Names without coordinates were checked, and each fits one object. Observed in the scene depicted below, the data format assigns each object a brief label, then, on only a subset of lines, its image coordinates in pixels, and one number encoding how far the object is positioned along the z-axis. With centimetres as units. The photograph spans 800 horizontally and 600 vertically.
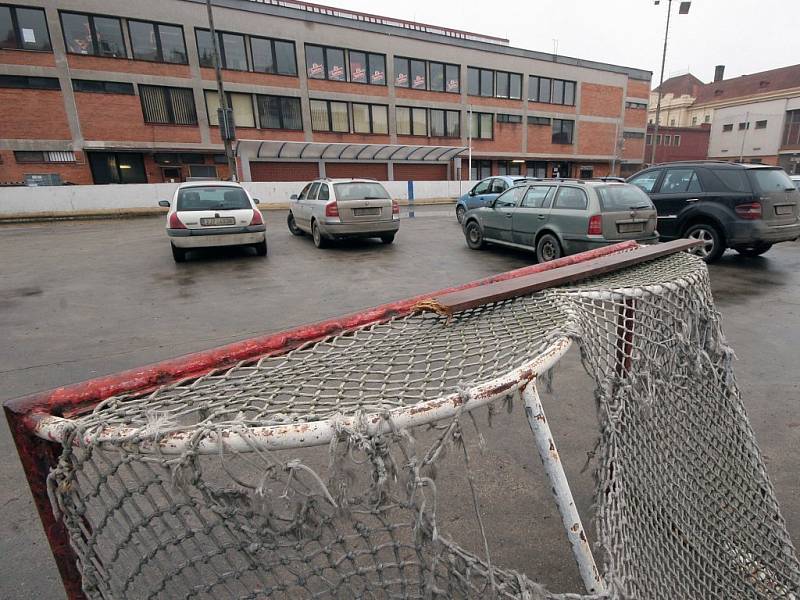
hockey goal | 95
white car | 859
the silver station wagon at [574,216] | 725
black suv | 759
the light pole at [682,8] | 2668
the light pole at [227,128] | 2205
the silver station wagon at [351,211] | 998
